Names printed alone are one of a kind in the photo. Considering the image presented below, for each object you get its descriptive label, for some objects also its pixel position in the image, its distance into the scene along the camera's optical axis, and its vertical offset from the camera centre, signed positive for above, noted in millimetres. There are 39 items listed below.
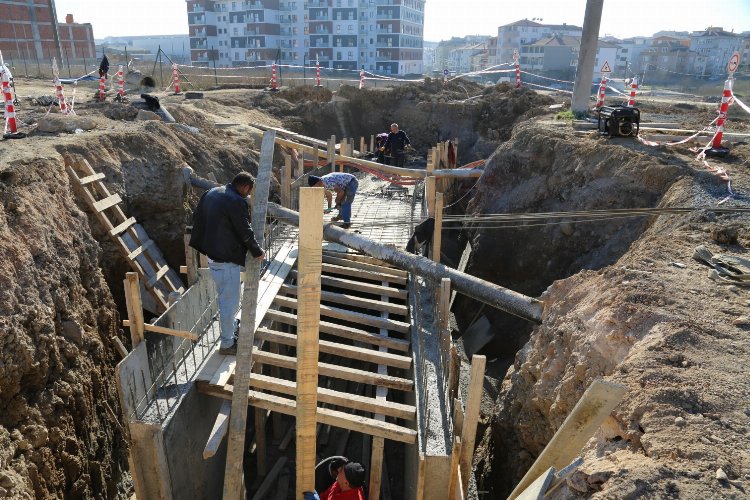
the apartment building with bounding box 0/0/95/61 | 38031 +2101
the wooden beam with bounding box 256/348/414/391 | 5172 -2953
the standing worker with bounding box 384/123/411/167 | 13539 -1979
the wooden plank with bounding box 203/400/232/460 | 4223 -2988
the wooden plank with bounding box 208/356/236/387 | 4914 -2875
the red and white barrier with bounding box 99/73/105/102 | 13164 -760
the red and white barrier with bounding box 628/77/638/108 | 11388 -449
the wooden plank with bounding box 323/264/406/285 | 7254 -2789
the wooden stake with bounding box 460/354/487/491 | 3490 -2313
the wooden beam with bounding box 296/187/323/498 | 2275 -1136
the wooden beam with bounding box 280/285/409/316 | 6480 -2860
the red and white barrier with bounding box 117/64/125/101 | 13298 -665
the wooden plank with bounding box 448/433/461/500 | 3725 -2774
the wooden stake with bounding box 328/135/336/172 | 11258 -1887
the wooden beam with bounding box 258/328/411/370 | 5508 -2930
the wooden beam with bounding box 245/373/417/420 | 4785 -2992
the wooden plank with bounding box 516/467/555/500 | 2533 -1965
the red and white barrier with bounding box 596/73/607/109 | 13562 -597
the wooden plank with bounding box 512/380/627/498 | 2512 -1703
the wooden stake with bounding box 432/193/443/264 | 6875 -2058
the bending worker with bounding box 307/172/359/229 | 8320 -1912
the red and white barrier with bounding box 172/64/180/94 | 18469 -652
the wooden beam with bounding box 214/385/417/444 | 4531 -3013
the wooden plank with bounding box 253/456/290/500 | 5438 -4284
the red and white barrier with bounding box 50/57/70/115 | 10430 -781
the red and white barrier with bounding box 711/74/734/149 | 8000 -586
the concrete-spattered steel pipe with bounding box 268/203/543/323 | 5625 -2362
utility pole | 11609 +261
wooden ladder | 7039 -2383
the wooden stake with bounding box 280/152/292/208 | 9086 -2075
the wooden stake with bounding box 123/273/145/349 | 4477 -2065
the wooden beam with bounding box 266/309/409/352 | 5852 -2925
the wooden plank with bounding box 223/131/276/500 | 3551 -1828
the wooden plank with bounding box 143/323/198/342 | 4645 -2316
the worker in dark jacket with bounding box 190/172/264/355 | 4574 -1472
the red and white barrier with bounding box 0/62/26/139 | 7887 -862
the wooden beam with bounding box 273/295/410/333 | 6141 -2881
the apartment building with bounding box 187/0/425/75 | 62969 +3568
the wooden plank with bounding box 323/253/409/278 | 7340 -2771
